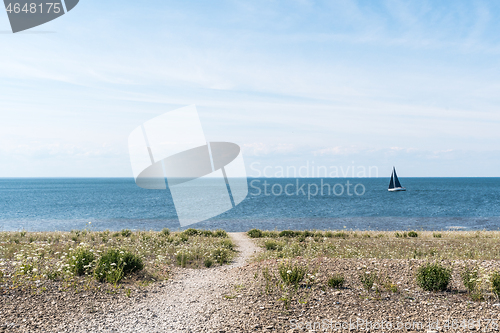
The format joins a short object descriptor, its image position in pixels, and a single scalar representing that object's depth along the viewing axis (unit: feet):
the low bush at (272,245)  50.52
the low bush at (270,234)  74.35
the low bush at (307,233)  74.78
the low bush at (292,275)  23.39
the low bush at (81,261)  25.75
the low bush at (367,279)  22.24
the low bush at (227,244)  52.29
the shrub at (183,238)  56.84
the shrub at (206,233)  72.33
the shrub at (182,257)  36.15
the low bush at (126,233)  69.11
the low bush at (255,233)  74.23
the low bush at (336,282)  23.18
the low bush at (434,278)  21.88
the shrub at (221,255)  39.60
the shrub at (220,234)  71.90
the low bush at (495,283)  20.03
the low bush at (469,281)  21.55
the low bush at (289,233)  74.29
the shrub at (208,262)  36.78
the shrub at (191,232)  72.20
